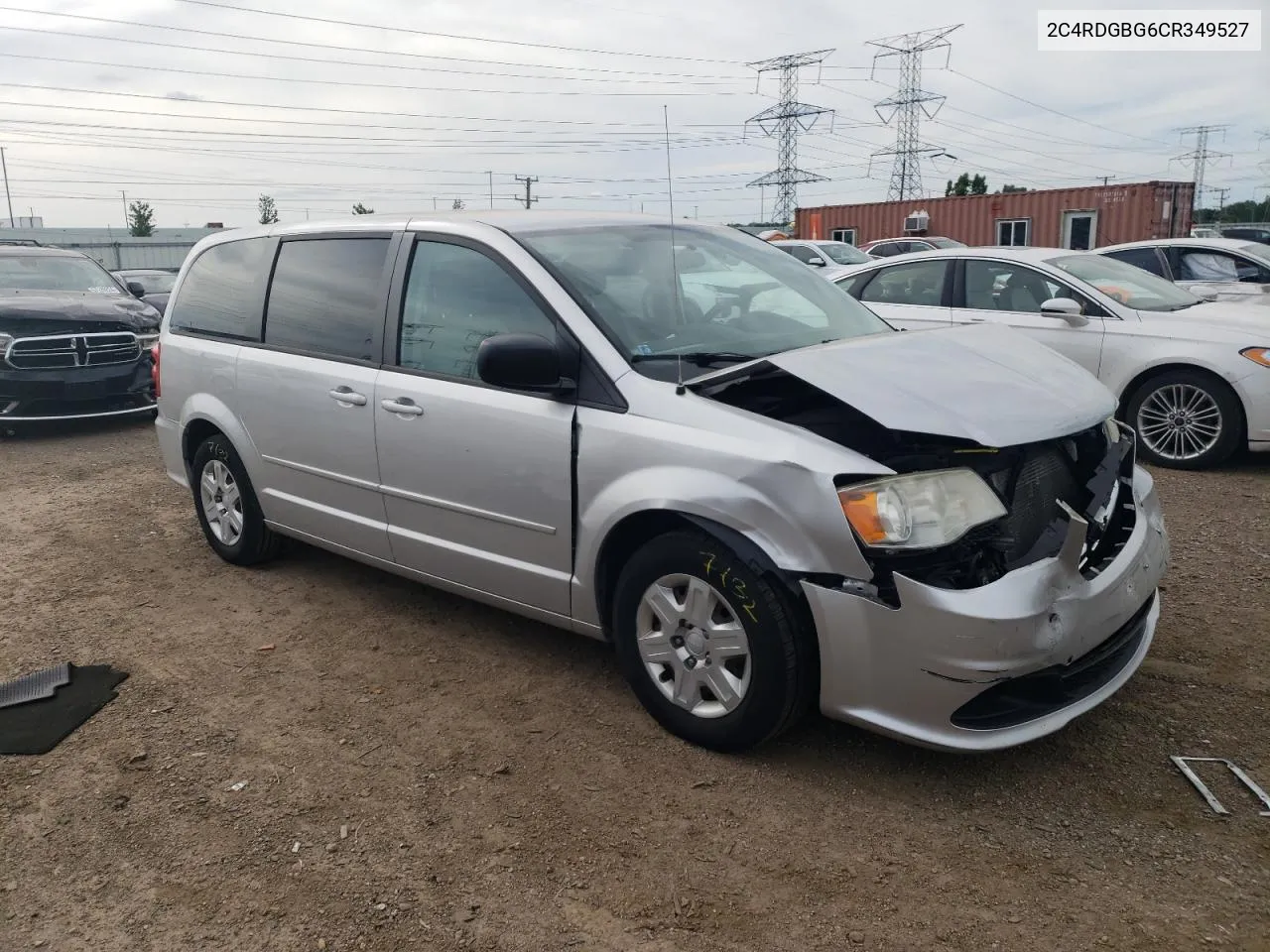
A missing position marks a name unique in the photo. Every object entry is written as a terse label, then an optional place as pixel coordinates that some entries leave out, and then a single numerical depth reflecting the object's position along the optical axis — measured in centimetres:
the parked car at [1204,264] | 970
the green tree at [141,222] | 6366
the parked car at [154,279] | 1749
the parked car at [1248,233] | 2427
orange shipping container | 2573
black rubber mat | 363
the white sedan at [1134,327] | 679
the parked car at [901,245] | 2192
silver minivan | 288
